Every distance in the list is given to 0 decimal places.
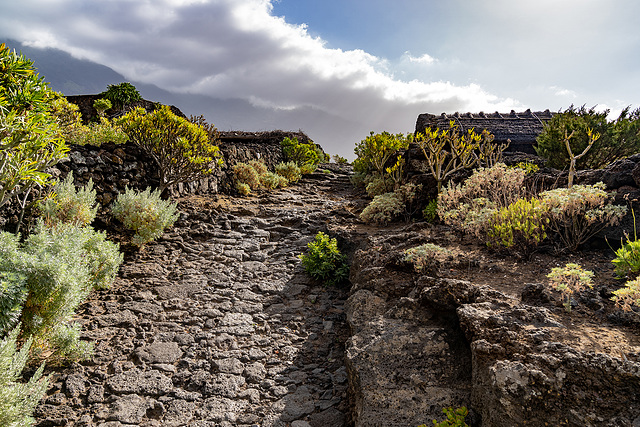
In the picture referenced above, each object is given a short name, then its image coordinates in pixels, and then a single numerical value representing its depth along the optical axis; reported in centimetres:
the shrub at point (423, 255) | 509
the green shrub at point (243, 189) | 1330
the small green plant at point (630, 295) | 282
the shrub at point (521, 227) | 501
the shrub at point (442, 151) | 961
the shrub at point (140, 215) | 724
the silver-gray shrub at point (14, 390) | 283
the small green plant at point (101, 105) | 2139
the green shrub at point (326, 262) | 697
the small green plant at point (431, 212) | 864
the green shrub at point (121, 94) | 2281
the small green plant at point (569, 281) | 320
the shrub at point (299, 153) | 2088
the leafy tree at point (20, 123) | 452
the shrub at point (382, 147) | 1436
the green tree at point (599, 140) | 1202
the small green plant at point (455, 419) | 257
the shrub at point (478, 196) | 595
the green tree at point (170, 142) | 907
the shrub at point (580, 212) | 468
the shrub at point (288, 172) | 1762
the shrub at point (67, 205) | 593
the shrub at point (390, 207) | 964
